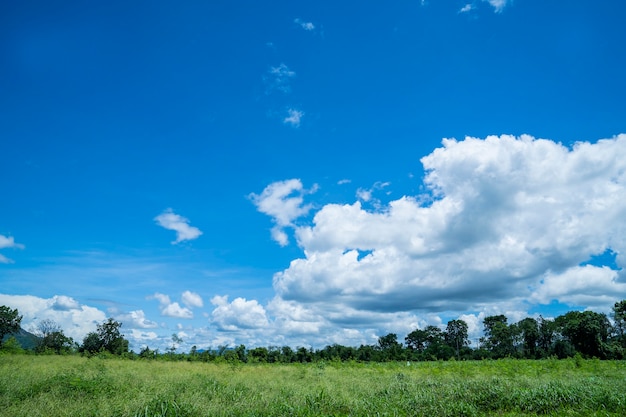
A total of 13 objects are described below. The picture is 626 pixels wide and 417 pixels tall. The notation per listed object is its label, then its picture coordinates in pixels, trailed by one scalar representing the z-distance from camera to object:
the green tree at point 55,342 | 31.84
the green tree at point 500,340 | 69.69
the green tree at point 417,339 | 81.13
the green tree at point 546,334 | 66.72
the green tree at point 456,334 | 82.50
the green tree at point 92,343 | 34.84
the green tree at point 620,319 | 49.94
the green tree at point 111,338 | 35.47
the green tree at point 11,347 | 27.37
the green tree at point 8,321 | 42.62
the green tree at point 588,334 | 49.22
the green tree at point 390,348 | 48.62
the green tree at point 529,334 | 67.88
